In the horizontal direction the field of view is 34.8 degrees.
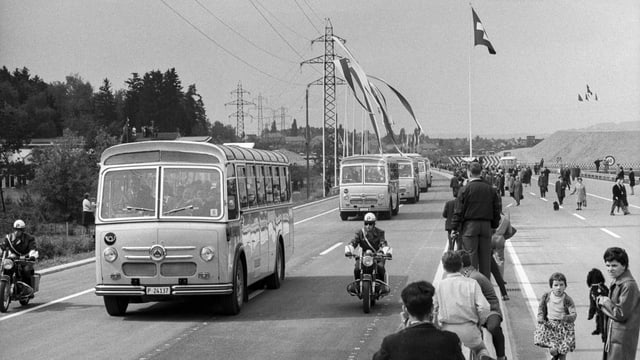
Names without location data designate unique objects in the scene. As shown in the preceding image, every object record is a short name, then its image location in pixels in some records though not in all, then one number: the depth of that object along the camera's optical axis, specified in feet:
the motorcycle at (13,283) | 53.83
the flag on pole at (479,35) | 159.12
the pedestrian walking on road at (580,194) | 160.66
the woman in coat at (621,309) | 28.48
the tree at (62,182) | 283.38
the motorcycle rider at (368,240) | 52.54
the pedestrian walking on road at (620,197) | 143.73
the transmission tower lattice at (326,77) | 278.05
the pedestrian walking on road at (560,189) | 171.63
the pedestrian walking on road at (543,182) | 201.62
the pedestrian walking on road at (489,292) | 28.68
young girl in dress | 33.14
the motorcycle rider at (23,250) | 55.42
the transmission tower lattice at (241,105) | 359.83
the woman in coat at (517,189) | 171.94
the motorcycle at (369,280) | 51.67
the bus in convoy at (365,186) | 142.61
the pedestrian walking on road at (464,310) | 25.89
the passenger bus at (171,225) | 50.31
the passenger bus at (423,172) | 259.88
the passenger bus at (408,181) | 197.57
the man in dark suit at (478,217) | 46.68
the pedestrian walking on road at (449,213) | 62.29
